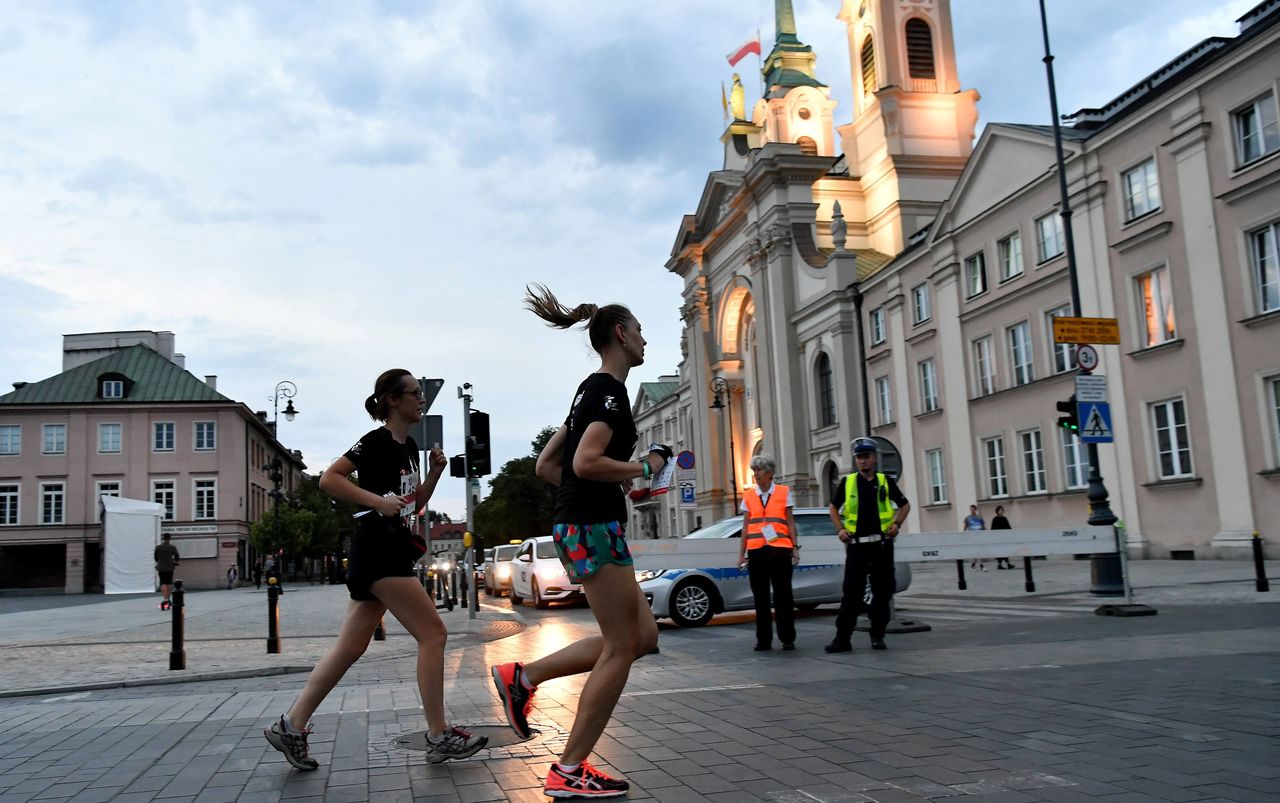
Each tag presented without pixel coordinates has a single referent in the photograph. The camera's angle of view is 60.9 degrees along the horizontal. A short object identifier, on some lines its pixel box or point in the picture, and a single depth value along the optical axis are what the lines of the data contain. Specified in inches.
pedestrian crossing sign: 580.1
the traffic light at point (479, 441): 708.0
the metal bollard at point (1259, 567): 578.6
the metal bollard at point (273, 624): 491.2
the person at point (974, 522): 1162.0
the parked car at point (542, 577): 856.3
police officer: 393.7
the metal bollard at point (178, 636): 422.3
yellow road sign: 598.5
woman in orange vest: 409.1
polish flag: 2883.9
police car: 564.7
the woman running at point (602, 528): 176.6
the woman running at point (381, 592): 206.4
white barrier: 503.8
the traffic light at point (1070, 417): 605.6
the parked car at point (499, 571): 1184.8
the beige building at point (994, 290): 919.0
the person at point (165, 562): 1171.9
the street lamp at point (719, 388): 1794.9
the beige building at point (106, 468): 2338.8
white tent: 1827.0
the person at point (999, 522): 1106.7
